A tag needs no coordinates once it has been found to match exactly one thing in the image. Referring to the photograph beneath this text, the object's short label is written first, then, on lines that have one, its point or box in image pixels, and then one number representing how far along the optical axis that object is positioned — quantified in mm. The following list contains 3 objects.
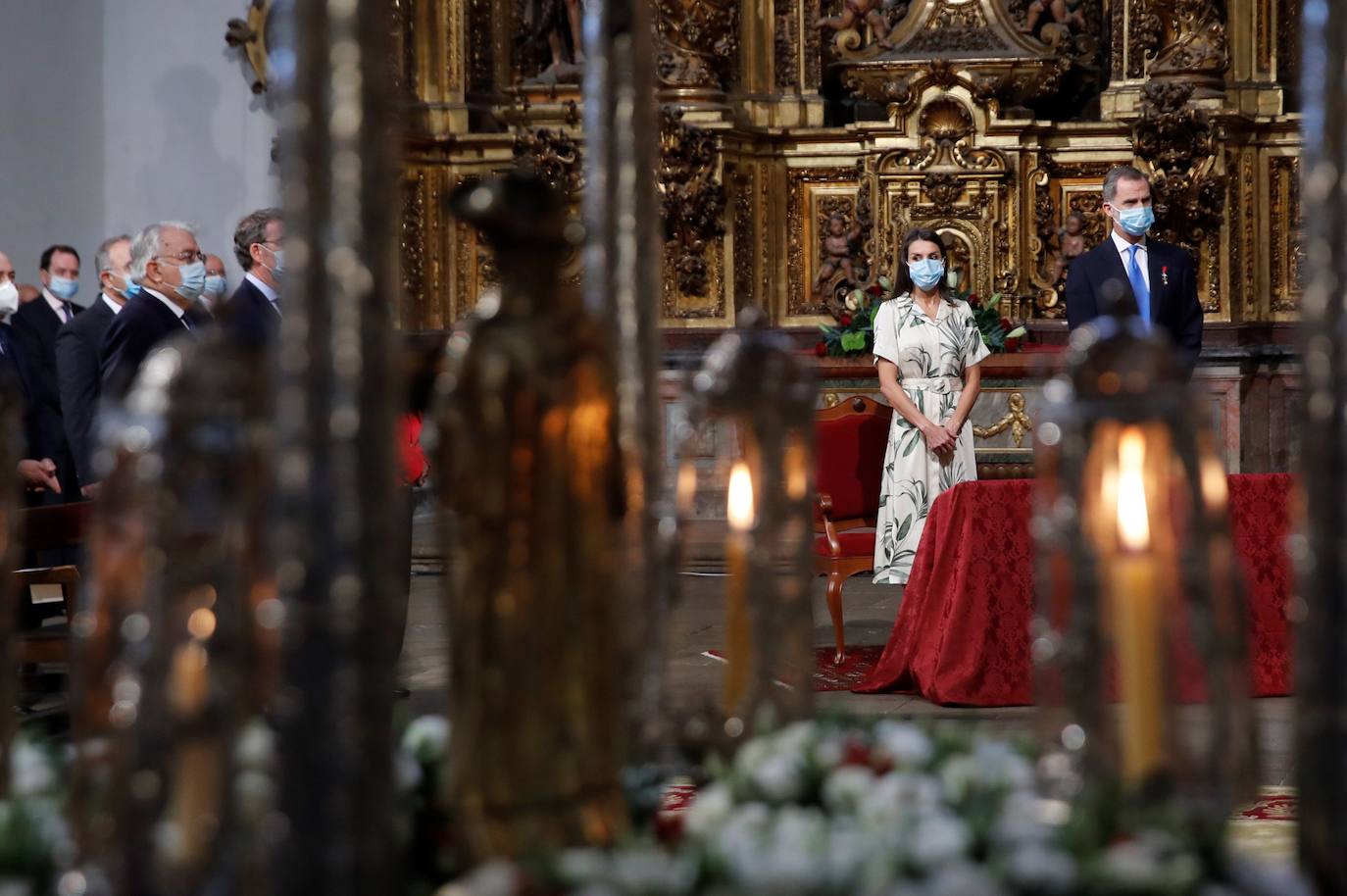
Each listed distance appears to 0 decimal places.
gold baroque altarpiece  10602
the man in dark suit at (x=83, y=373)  6453
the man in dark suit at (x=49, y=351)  8422
